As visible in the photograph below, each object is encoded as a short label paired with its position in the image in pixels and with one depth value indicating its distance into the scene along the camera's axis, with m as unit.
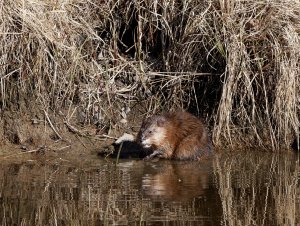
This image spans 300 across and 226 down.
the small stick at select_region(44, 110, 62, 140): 15.66
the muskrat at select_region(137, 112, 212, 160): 15.22
